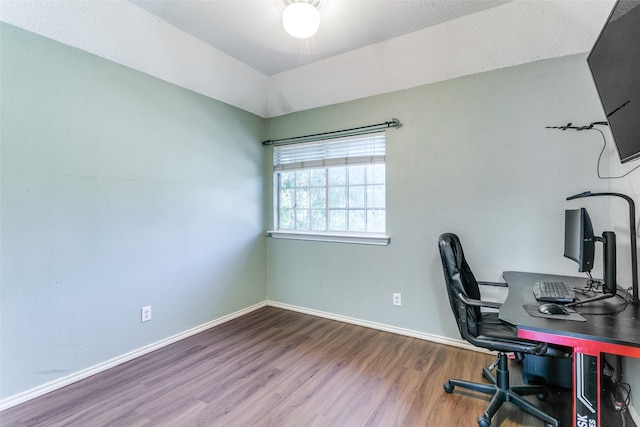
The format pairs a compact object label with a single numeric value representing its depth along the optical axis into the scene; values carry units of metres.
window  2.99
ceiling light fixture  1.79
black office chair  1.53
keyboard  1.51
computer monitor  1.51
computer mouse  1.35
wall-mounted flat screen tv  1.11
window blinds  2.94
